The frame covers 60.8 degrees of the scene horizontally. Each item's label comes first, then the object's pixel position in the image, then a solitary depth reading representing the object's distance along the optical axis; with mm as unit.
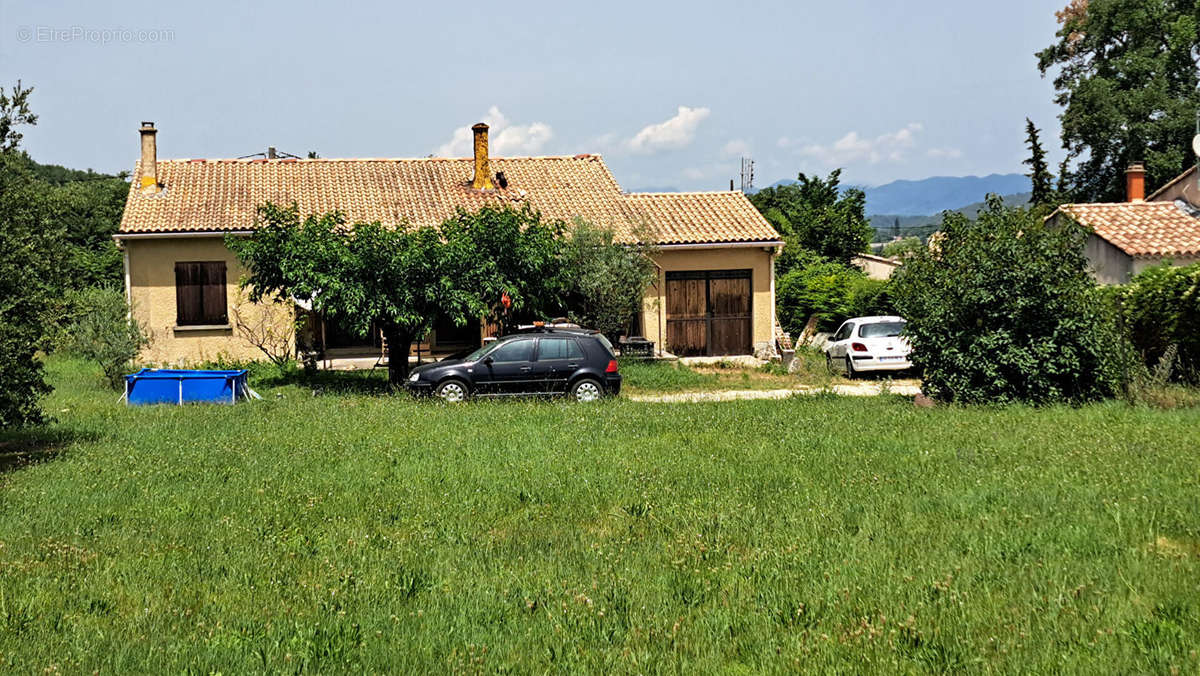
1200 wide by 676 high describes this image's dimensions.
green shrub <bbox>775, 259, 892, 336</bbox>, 28688
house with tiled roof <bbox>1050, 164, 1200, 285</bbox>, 24328
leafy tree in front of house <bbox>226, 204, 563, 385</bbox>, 19422
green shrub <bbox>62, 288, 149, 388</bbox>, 21156
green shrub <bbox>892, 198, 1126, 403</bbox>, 15383
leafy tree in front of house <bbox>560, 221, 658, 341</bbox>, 24219
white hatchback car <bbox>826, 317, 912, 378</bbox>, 23281
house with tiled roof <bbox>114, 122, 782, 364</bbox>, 26250
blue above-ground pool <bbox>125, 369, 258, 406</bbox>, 18359
